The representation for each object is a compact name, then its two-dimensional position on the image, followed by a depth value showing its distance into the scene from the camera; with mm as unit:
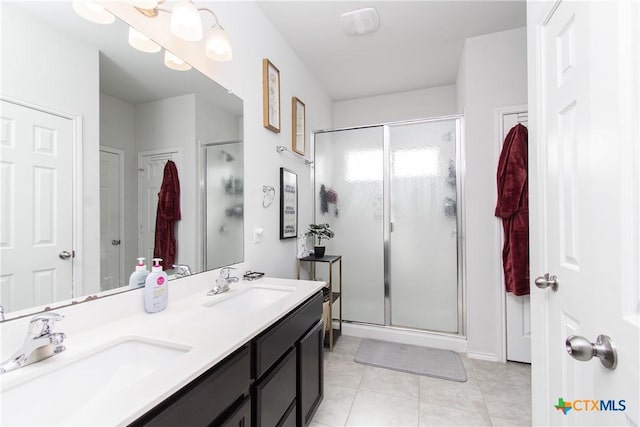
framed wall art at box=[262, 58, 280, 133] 1977
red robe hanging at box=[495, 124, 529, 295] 2123
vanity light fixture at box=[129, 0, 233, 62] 1177
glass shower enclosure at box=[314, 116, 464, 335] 2590
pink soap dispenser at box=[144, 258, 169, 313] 1101
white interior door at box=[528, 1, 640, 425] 593
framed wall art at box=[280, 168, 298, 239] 2248
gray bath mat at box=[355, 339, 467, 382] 2107
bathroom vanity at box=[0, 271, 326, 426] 609
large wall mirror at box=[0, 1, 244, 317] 779
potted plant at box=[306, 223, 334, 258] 2580
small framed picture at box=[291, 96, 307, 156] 2428
